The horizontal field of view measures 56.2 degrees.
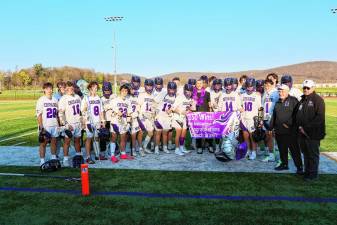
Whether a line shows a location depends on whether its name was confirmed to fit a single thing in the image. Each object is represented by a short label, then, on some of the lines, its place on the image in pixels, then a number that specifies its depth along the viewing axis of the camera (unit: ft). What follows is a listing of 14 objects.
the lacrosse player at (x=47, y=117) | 24.32
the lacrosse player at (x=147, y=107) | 28.99
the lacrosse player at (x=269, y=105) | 26.14
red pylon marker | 18.07
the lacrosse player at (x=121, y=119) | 27.04
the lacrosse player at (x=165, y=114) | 29.45
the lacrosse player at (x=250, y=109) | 26.94
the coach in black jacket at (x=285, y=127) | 22.41
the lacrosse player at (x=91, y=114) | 25.94
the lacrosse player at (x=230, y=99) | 27.73
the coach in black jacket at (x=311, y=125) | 20.54
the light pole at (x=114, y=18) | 120.37
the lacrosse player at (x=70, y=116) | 24.97
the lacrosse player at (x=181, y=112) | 29.09
